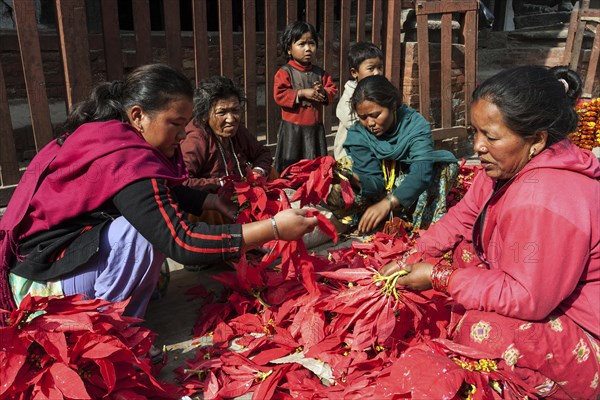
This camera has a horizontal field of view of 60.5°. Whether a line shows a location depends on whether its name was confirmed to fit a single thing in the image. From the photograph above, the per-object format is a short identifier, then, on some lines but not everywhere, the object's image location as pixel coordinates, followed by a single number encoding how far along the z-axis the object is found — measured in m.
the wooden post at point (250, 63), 4.12
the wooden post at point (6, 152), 3.18
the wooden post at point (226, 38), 3.92
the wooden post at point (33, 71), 3.05
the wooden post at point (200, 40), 3.78
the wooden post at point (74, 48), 3.21
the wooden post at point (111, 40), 3.36
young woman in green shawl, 3.13
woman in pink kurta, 1.48
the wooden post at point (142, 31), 3.50
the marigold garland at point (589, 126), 5.01
